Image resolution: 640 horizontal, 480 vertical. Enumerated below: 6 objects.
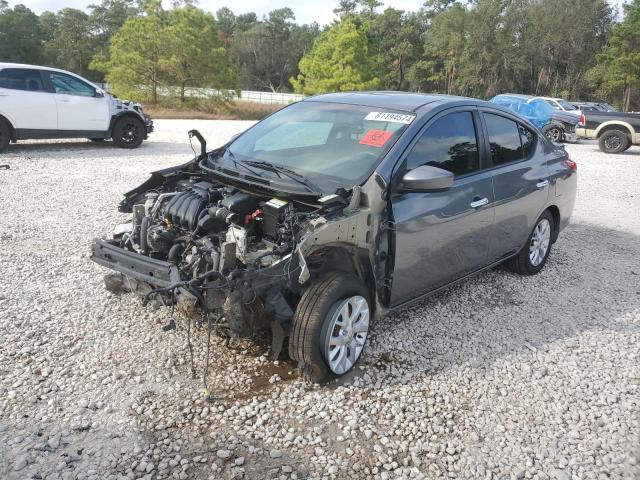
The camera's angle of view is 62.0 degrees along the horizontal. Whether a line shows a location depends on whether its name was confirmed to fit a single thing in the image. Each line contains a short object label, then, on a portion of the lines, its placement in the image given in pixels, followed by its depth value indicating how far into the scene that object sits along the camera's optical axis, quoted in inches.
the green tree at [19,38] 2174.0
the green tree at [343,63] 1443.2
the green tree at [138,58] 1223.5
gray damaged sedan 127.6
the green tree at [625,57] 1440.7
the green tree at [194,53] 1248.8
